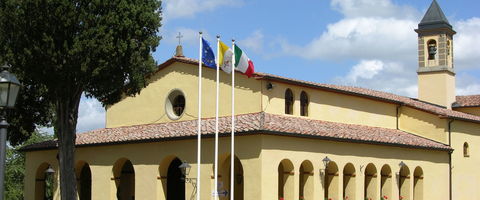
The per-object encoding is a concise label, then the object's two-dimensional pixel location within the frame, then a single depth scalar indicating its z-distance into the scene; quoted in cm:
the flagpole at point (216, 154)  2424
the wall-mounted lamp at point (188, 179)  2771
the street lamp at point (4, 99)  1125
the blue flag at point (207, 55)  2467
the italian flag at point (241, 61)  2523
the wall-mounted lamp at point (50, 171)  3288
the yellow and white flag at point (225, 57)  2494
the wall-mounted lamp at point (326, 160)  2780
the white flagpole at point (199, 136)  2366
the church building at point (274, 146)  2712
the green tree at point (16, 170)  5885
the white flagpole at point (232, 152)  2359
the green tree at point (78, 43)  2489
